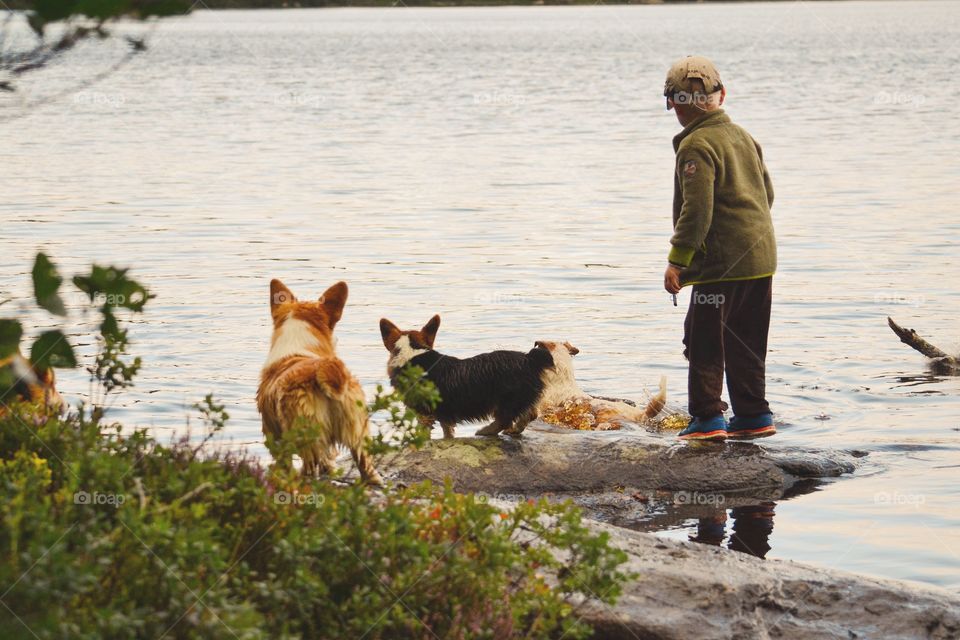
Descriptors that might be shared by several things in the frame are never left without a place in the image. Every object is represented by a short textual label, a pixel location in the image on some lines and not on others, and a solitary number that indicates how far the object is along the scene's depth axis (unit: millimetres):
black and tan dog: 15508
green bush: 7242
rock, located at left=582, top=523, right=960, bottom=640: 10445
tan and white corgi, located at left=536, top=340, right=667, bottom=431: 16875
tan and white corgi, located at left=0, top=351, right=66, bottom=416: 7048
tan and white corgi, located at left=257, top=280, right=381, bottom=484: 12305
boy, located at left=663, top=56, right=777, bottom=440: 15281
